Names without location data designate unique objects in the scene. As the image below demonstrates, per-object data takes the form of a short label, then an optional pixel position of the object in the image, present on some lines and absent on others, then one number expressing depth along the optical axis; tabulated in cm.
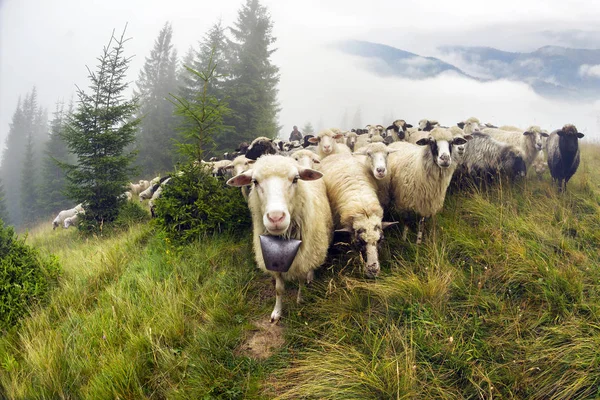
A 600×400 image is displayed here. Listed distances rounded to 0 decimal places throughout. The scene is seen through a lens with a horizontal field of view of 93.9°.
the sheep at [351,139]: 1041
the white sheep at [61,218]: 1547
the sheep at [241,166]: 597
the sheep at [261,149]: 703
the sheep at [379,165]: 496
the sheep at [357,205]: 370
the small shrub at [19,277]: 394
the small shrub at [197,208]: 542
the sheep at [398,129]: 961
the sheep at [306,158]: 554
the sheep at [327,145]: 754
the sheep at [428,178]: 476
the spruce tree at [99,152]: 999
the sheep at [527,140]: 685
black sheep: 617
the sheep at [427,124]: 1007
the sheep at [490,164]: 627
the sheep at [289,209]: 281
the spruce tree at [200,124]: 569
